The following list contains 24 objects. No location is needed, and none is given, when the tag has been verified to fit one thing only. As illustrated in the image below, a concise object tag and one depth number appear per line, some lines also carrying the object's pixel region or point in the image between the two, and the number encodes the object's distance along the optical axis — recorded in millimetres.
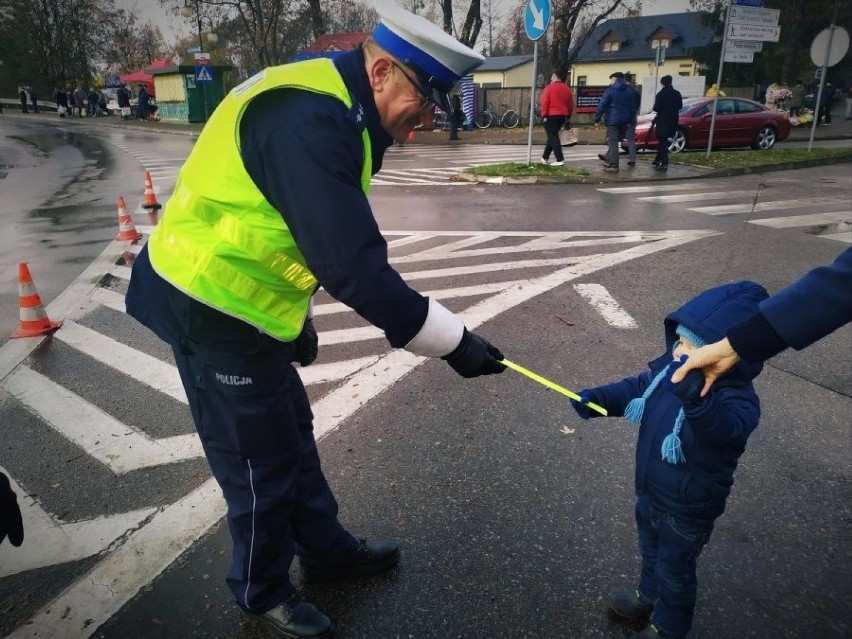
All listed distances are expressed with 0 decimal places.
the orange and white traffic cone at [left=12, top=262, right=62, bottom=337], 5023
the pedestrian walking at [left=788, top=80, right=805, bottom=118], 28547
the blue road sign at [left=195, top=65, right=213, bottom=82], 26581
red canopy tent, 44219
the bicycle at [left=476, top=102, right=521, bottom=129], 28938
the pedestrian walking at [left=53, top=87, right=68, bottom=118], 42375
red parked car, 16781
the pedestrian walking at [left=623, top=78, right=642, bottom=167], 13259
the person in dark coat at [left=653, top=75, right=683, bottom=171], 13430
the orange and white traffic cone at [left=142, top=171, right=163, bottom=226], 10766
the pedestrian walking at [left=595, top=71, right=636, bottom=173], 12938
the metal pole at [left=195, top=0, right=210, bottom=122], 35750
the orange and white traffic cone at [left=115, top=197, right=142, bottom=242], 8383
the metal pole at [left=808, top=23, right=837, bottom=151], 14984
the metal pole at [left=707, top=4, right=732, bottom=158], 14696
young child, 1714
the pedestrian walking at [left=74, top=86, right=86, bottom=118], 43972
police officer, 1576
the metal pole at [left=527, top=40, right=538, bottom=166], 11914
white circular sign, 14871
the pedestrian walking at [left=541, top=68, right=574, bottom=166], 13297
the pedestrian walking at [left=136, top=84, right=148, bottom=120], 41562
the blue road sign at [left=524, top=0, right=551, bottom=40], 11656
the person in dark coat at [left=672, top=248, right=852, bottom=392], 1523
